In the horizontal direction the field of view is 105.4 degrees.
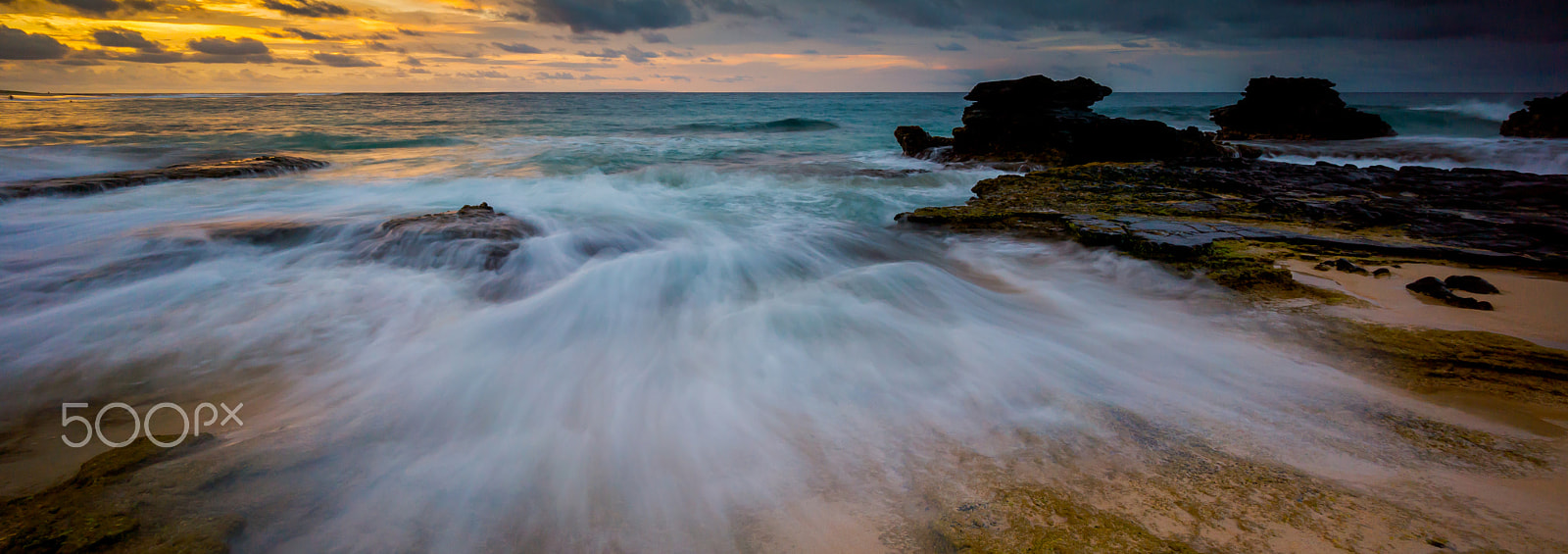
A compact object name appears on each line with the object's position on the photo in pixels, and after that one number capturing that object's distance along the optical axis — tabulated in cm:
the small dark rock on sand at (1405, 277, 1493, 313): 359
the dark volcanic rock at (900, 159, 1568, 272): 489
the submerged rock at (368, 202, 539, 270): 563
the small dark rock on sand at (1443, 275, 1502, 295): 376
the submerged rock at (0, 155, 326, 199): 799
